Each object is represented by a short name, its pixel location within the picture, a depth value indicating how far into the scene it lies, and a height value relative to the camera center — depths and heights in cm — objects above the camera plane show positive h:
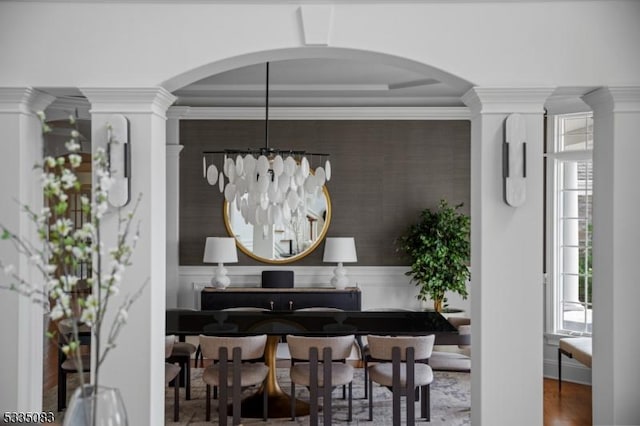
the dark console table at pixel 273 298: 654 -94
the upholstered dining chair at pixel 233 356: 425 -103
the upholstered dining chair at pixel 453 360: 523 -131
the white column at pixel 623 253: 308 -20
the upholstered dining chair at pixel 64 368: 456 -122
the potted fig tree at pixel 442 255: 640 -45
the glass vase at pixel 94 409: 168 -56
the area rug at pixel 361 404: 475 -165
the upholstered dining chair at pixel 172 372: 444 -120
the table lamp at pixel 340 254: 657 -46
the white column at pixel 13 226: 309 -8
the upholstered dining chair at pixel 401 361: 422 -106
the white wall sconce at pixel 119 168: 303 +22
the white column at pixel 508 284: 312 -37
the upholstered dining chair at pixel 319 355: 423 -103
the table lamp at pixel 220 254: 653 -46
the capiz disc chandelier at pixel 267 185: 489 +23
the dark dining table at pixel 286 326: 455 -90
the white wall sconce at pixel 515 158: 308 +28
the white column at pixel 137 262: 309 -26
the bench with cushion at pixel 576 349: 514 -120
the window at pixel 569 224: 606 -11
